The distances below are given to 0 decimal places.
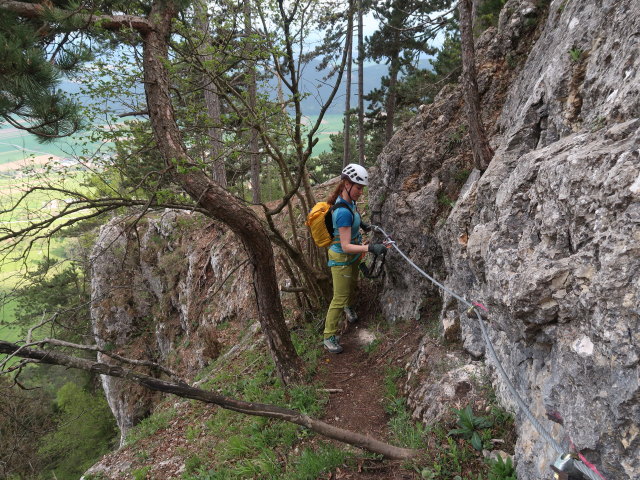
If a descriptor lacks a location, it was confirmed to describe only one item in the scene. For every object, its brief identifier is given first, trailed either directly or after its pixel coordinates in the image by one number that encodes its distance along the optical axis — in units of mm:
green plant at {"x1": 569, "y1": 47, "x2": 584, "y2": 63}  3668
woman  5137
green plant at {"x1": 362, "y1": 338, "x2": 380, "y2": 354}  5843
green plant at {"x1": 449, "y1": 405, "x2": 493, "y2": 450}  3348
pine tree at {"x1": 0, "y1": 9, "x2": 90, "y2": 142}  3109
